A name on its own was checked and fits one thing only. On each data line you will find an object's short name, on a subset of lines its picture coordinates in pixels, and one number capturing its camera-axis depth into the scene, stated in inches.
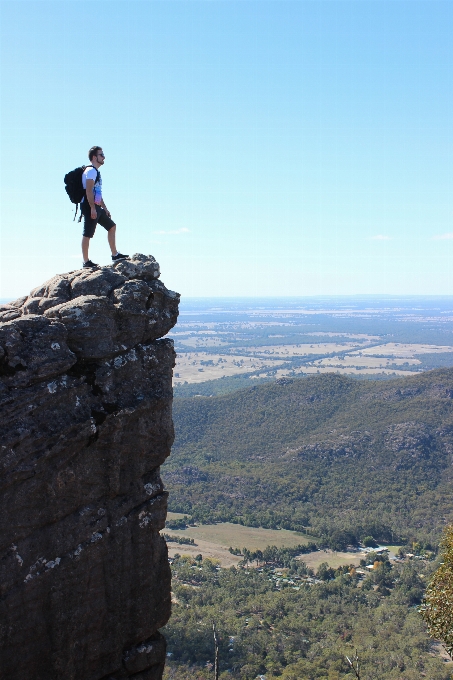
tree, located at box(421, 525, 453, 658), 559.5
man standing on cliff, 448.8
